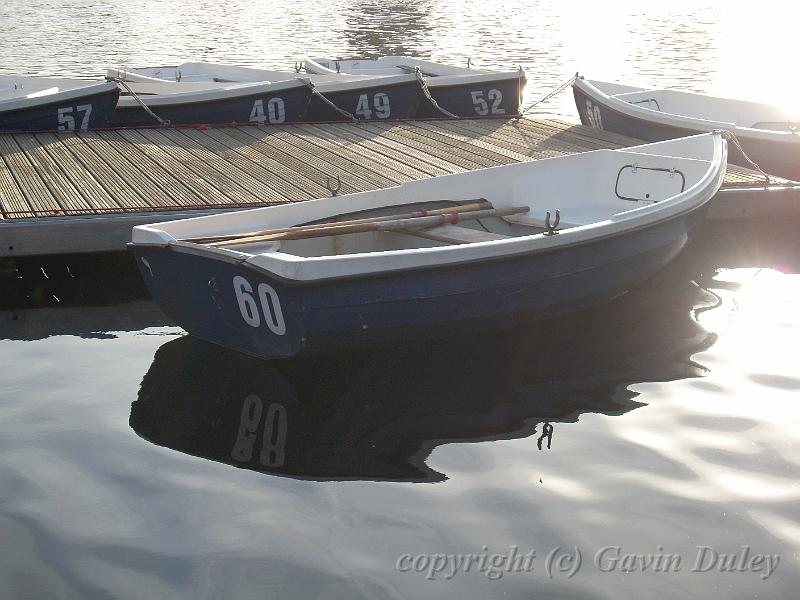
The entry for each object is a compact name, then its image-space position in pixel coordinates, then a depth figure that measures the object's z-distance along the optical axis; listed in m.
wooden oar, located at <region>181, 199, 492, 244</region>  5.98
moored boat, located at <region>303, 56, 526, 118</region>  12.52
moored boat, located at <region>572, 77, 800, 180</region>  9.87
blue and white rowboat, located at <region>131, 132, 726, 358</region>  5.45
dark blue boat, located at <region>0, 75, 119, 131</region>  10.40
